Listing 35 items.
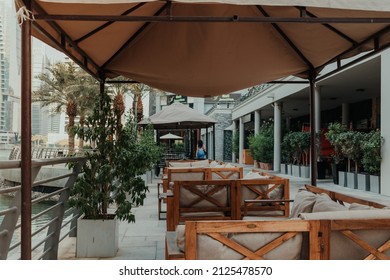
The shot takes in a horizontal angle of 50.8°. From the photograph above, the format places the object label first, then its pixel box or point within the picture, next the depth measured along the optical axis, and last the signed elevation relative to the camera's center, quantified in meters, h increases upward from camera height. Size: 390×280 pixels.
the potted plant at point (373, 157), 10.05 -0.41
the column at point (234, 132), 30.47 +0.66
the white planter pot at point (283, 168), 17.53 -1.19
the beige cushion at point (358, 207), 2.74 -0.45
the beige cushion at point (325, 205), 2.80 -0.46
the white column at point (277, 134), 18.66 +0.31
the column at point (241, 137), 27.52 +0.22
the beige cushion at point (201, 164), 9.30 -0.52
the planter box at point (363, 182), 10.69 -1.09
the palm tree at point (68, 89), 24.14 +3.14
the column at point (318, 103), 14.20 +1.32
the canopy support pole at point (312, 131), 5.10 +0.12
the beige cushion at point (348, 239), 2.29 -0.55
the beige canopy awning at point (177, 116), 11.29 +0.71
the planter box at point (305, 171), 15.12 -1.13
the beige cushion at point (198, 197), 4.71 -0.64
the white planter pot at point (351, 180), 11.31 -1.11
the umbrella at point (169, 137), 21.11 +0.21
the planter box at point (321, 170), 14.57 -1.05
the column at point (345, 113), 17.42 +1.21
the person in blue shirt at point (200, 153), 12.14 -0.36
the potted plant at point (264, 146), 19.97 -0.26
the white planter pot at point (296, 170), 15.78 -1.16
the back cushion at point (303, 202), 3.21 -0.50
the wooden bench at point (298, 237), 2.15 -0.52
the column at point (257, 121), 23.14 +1.12
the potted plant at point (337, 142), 11.69 -0.04
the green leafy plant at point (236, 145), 28.41 -0.29
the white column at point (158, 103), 48.18 +4.49
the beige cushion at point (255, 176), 5.08 -0.45
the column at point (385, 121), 9.77 +0.48
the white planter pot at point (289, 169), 16.90 -1.17
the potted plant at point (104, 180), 4.25 -0.41
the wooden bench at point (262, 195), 4.71 -0.63
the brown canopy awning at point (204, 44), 3.58 +1.02
